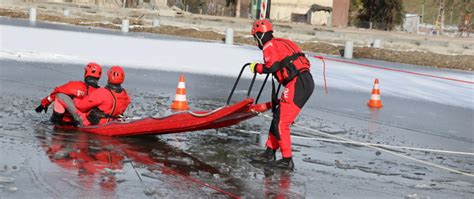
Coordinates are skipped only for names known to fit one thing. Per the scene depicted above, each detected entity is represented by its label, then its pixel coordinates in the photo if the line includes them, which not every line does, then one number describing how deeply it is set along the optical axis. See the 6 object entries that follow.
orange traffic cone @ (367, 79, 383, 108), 17.69
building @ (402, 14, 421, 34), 85.79
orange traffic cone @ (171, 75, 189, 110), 14.64
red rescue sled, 10.23
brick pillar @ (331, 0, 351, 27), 78.06
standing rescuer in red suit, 9.70
